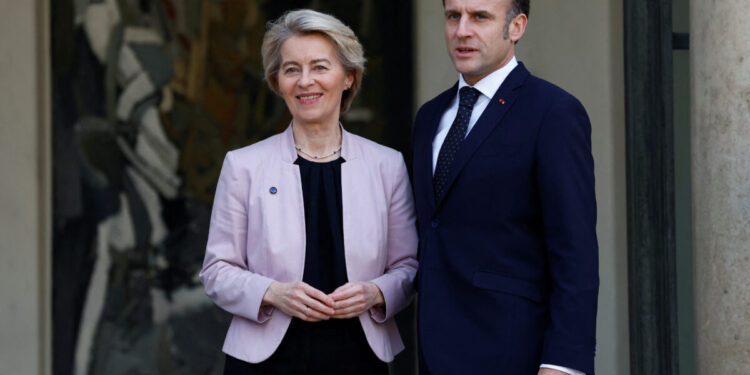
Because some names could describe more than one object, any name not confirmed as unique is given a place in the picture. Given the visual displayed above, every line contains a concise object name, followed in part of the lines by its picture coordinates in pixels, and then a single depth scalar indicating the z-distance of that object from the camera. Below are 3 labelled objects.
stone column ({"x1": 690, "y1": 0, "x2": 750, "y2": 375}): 6.03
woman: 5.40
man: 4.75
